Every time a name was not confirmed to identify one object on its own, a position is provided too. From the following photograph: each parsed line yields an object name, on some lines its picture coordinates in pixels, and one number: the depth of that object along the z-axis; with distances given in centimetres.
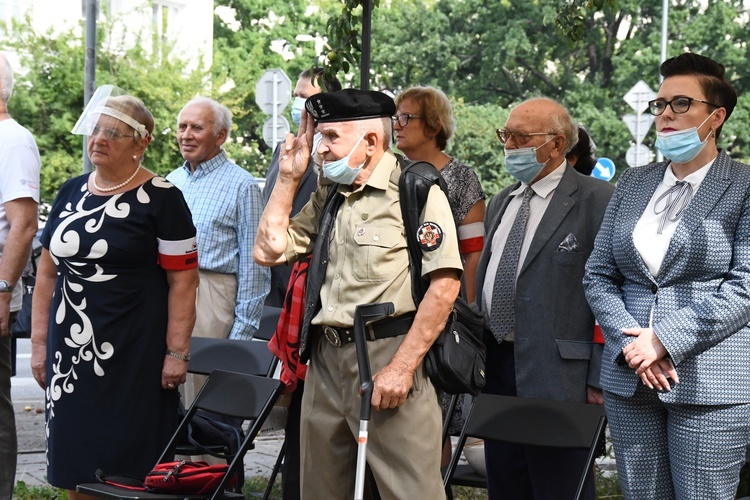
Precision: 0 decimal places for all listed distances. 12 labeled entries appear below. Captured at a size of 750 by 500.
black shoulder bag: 379
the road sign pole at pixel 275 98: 1577
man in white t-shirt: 527
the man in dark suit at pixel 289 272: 499
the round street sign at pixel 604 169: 1314
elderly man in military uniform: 376
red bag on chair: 444
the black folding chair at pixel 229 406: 442
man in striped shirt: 593
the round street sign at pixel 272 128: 1599
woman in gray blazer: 371
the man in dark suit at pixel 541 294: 461
